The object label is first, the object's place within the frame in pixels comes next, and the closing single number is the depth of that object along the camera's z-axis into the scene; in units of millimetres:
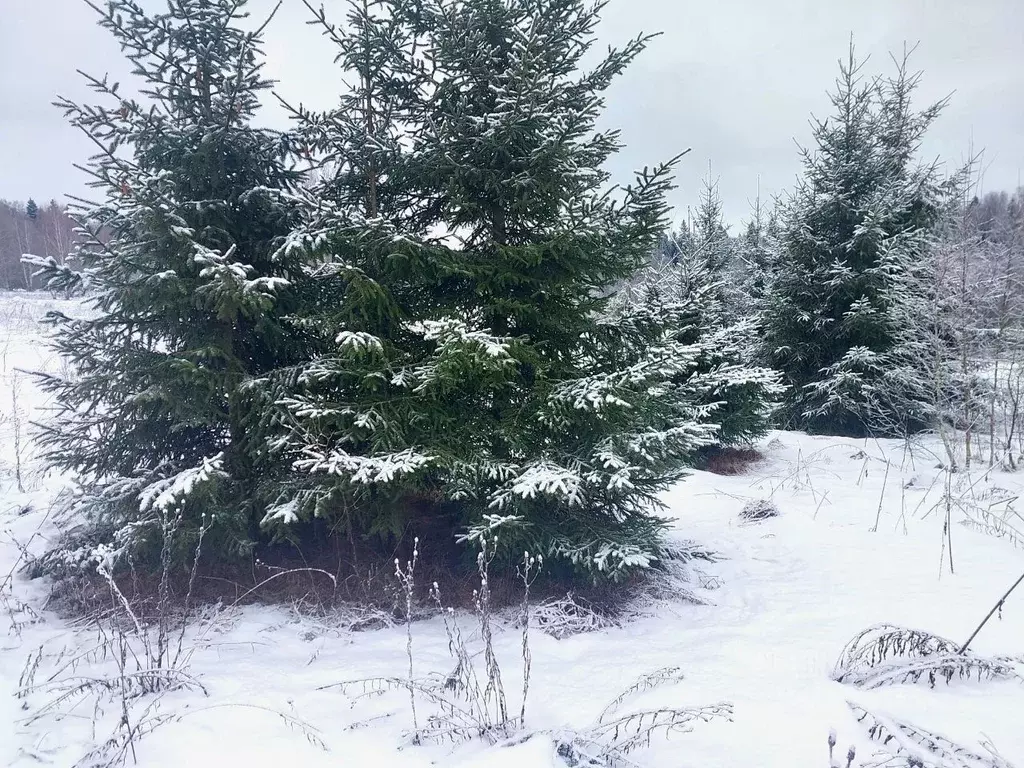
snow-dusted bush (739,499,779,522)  6992
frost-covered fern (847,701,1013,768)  2486
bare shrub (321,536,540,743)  2916
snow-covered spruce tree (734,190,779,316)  13969
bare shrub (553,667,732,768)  2697
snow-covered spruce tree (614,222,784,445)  9641
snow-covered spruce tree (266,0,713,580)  4422
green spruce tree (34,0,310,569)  4488
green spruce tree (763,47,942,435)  11508
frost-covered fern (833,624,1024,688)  3211
